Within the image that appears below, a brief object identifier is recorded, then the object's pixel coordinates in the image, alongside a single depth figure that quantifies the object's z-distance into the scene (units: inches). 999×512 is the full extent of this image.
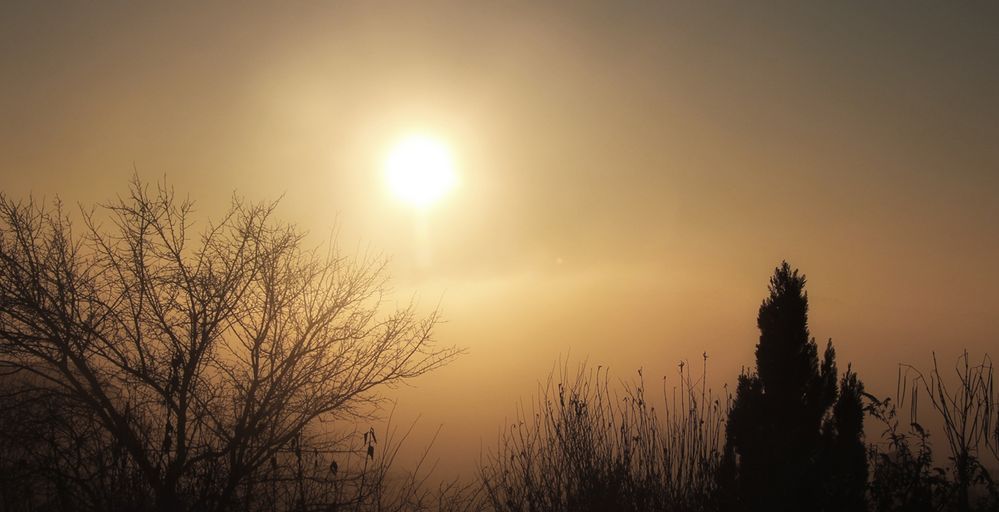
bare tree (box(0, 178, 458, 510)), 767.7
